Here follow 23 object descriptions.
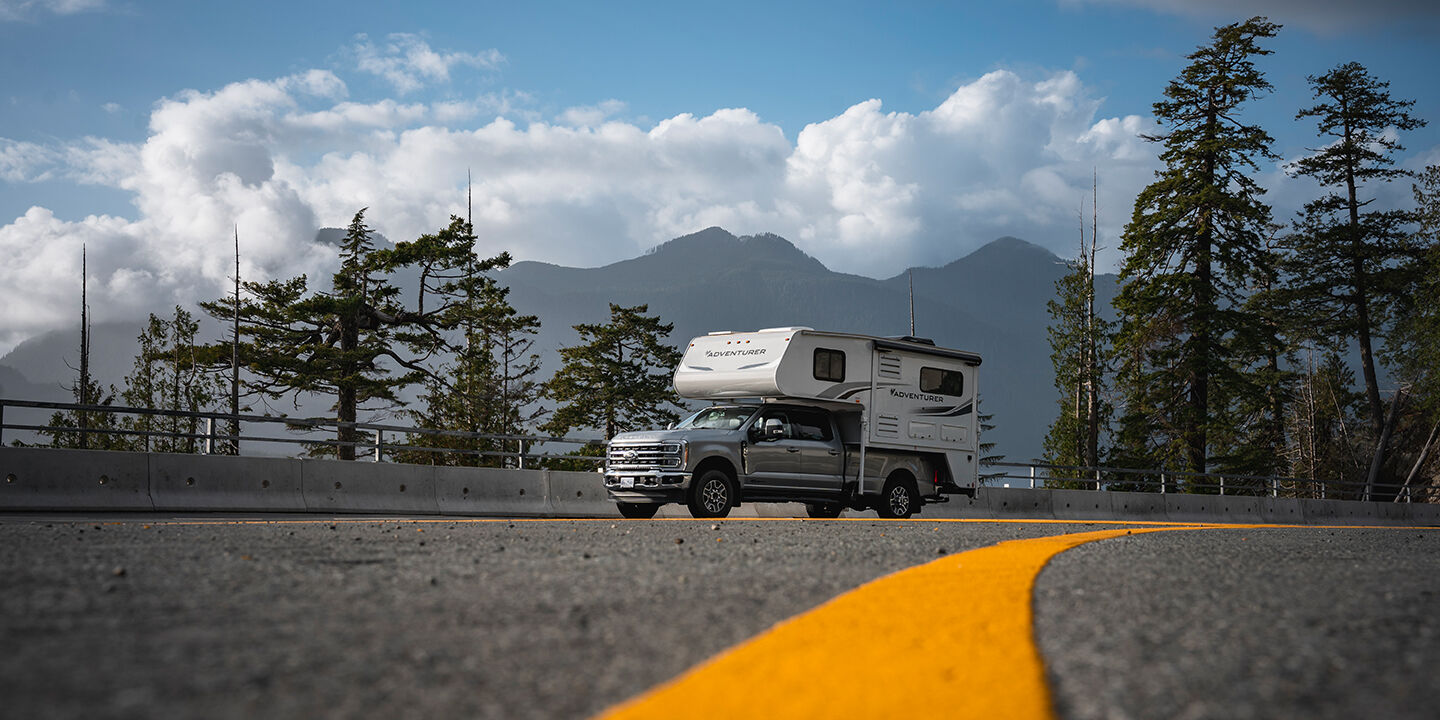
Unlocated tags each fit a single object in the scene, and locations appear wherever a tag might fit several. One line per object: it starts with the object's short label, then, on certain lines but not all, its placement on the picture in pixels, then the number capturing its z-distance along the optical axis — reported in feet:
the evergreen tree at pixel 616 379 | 201.26
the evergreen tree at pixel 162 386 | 196.26
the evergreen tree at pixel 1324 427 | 207.62
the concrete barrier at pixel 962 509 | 78.48
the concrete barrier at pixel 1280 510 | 100.22
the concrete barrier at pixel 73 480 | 45.24
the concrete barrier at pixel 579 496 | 64.59
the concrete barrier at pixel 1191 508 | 94.43
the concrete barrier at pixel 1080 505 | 86.89
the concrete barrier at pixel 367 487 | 55.16
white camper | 56.95
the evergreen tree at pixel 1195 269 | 130.62
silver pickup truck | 52.85
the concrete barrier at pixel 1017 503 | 82.84
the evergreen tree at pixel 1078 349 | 206.28
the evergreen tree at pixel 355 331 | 138.82
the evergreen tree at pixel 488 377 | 151.12
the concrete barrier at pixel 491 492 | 60.13
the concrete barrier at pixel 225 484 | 49.67
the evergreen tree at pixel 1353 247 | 162.09
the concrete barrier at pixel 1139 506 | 91.04
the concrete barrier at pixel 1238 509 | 97.71
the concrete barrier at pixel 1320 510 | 102.83
